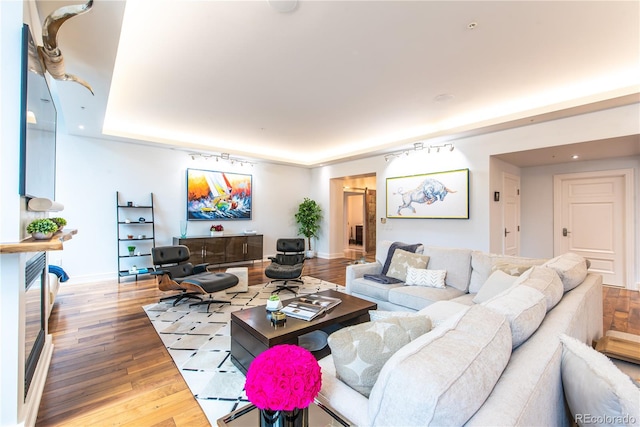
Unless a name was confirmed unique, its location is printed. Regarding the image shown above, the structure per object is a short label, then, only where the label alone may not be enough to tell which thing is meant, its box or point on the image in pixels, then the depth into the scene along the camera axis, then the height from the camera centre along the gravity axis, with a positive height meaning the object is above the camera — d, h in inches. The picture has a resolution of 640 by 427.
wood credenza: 231.5 -27.9
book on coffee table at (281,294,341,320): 93.1 -32.2
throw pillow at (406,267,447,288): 123.3 -27.4
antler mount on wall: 63.9 +43.4
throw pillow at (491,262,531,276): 97.4 -18.5
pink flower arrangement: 30.8 -18.7
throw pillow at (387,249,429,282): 133.3 -22.3
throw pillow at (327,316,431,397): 41.5 -19.9
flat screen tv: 57.5 +21.9
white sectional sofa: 29.2 -19.6
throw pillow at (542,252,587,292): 76.2 -15.1
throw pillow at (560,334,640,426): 32.0 -21.3
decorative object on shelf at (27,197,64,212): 60.6 +2.7
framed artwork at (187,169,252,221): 248.4 +20.0
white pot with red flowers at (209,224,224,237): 255.0 -12.5
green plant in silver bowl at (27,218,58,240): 59.2 -2.5
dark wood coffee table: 80.7 -34.3
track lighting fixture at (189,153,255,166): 249.0 +54.7
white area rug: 77.3 -48.6
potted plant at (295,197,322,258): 311.9 -1.8
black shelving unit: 210.5 -14.8
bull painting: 203.9 +16.7
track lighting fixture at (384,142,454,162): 211.5 +53.9
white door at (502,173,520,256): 207.6 +2.5
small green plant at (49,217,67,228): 77.7 -1.3
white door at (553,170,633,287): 189.5 -2.0
